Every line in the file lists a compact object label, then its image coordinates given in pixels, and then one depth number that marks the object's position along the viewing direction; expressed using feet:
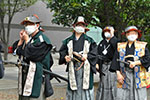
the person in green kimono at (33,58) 15.64
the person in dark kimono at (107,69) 23.59
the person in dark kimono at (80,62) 19.35
